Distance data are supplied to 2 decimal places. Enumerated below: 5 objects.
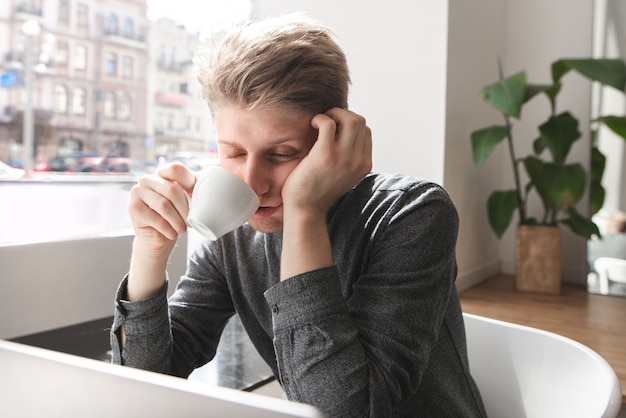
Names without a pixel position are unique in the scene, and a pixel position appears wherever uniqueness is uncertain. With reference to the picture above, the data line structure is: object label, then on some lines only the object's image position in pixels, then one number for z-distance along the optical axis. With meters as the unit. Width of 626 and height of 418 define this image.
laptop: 0.44
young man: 0.75
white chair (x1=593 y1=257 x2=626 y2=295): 2.45
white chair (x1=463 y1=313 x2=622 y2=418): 0.78
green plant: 2.21
